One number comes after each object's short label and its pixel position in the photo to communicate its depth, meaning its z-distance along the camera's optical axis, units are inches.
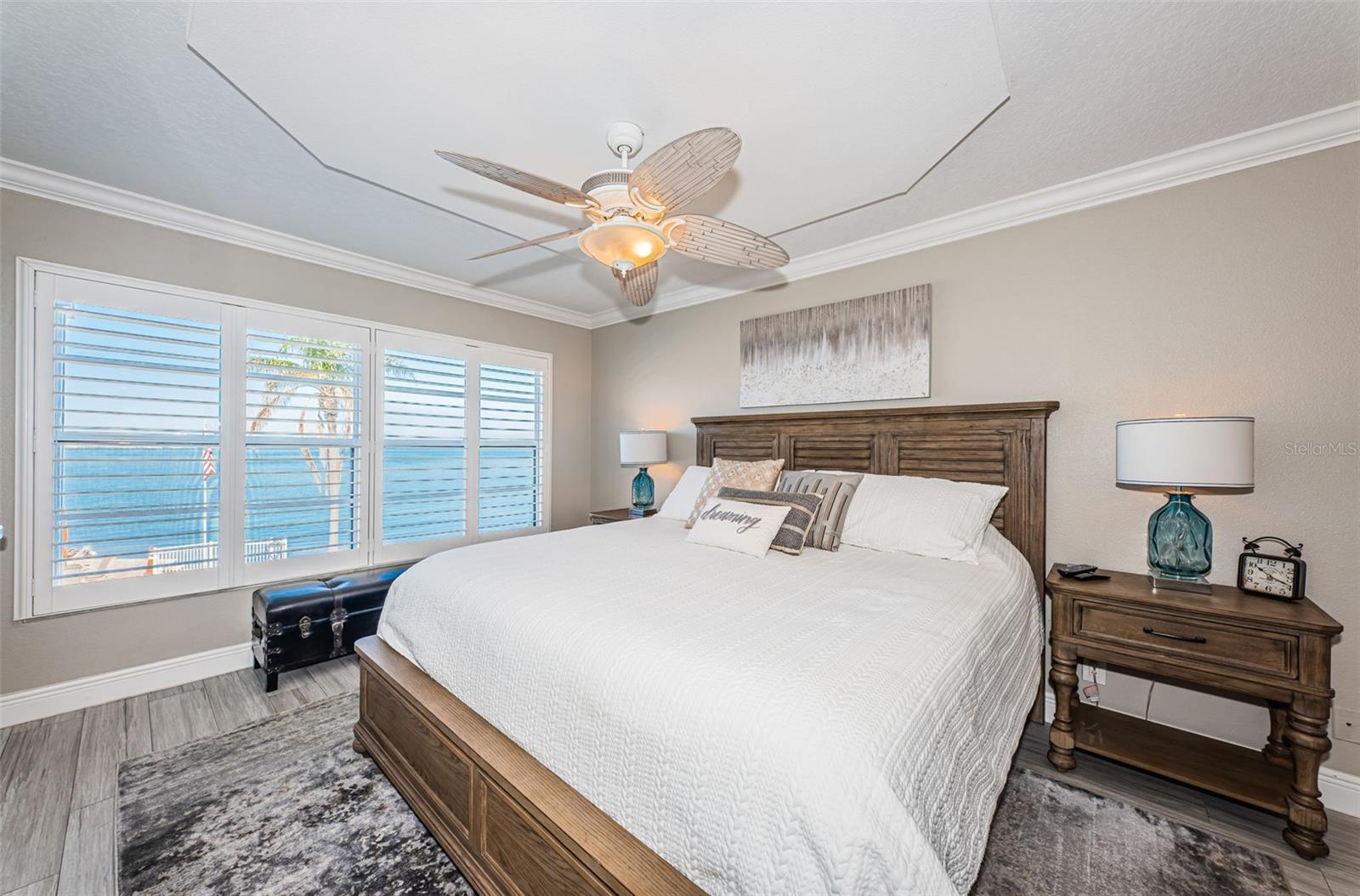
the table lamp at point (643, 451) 157.6
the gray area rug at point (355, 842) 60.4
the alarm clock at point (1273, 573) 72.2
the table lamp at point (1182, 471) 70.7
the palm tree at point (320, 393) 120.9
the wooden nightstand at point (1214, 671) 64.4
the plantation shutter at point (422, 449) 141.3
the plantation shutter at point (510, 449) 162.2
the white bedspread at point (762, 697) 35.1
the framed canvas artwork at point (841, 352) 115.4
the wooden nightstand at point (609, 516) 157.9
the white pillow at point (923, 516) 88.1
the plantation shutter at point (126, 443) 96.9
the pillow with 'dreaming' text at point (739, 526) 87.9
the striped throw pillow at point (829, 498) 94.6
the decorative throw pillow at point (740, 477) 110.4
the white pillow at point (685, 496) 126.3
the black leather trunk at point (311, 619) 106.7
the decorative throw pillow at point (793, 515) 88.7
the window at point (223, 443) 96.9
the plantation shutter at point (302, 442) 119.0
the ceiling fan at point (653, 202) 60.7
